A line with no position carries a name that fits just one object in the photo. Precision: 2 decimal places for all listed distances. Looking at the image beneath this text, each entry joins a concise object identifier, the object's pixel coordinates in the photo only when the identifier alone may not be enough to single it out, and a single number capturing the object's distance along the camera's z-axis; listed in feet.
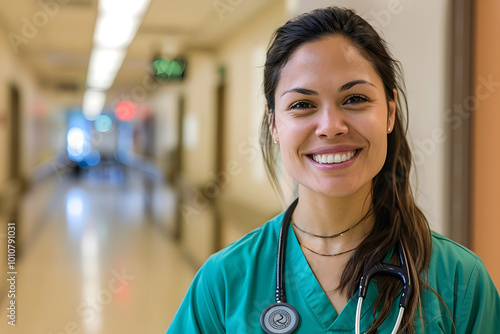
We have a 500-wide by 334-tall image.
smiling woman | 3.08
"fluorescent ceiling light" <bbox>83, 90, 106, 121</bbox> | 40.98
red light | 47.08
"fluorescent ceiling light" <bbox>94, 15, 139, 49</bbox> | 14.99
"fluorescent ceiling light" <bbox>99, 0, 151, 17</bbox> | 12.97
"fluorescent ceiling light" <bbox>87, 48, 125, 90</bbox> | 21.77
